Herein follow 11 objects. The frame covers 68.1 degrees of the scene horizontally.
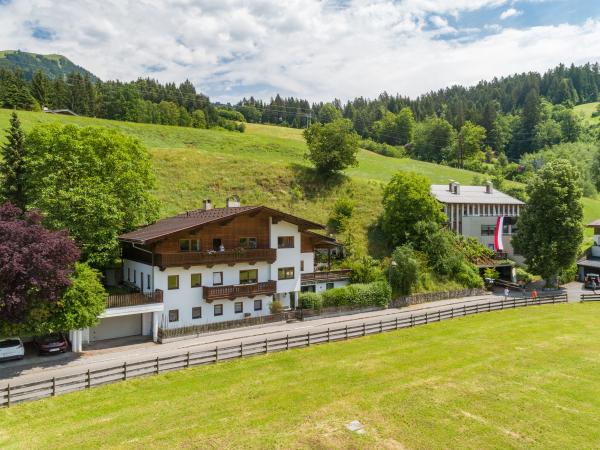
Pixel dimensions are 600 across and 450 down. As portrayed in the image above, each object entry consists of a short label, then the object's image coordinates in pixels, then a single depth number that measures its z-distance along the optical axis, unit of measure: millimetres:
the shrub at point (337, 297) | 39812
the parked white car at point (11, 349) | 26348
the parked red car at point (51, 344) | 27750
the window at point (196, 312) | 34188
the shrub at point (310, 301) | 38719
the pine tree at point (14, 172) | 36938
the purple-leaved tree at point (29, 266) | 23578
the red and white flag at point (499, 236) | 56344
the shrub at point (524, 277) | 54662
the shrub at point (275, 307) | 36969
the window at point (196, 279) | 34375
